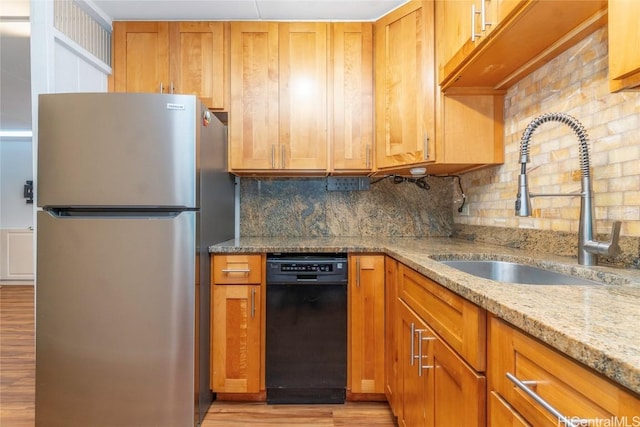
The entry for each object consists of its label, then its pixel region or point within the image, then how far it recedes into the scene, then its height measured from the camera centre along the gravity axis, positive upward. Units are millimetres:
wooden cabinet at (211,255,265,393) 1783 -640
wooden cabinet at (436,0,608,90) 1067 +672
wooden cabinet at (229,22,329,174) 2074 +770
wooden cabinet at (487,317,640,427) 438 -292
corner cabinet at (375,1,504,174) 1760 +580
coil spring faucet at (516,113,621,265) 1062 +58
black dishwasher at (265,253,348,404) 1789 -635
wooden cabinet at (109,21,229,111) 2076 +1003
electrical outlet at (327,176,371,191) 2369 +211
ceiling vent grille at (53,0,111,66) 1776 +1102
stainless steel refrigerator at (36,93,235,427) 1521 -258
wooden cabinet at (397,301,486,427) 824 -540
